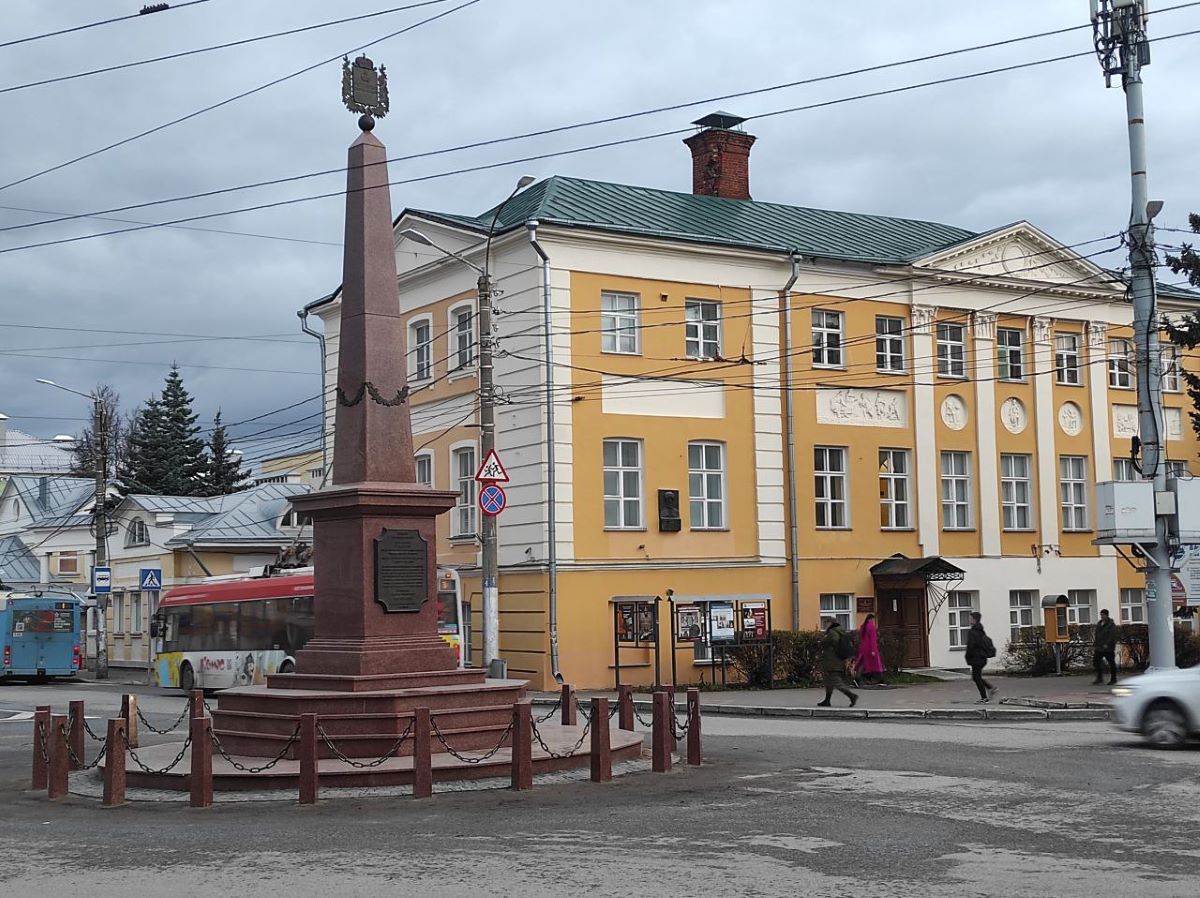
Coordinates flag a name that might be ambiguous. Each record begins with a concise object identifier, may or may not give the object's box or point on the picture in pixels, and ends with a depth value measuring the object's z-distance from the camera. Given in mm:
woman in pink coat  29109
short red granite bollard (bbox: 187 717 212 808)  13750
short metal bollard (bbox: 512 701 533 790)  14156
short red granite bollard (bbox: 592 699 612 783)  14766
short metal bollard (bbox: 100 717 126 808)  14102
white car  17109
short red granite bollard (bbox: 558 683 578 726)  19547
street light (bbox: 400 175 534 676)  26188
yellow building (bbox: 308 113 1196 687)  32438
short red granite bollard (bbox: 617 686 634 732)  17875
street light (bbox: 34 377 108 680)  43831
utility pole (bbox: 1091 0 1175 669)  22703
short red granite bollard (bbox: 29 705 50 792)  15734
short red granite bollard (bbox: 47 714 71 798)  14938
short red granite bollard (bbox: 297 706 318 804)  13617
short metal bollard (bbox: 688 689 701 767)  16375
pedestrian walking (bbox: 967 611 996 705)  25653
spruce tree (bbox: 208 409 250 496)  81250
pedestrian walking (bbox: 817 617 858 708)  25016
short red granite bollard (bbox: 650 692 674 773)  15625
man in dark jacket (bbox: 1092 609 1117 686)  29609
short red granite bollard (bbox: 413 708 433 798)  13812
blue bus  43125
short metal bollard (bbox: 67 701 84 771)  17109
